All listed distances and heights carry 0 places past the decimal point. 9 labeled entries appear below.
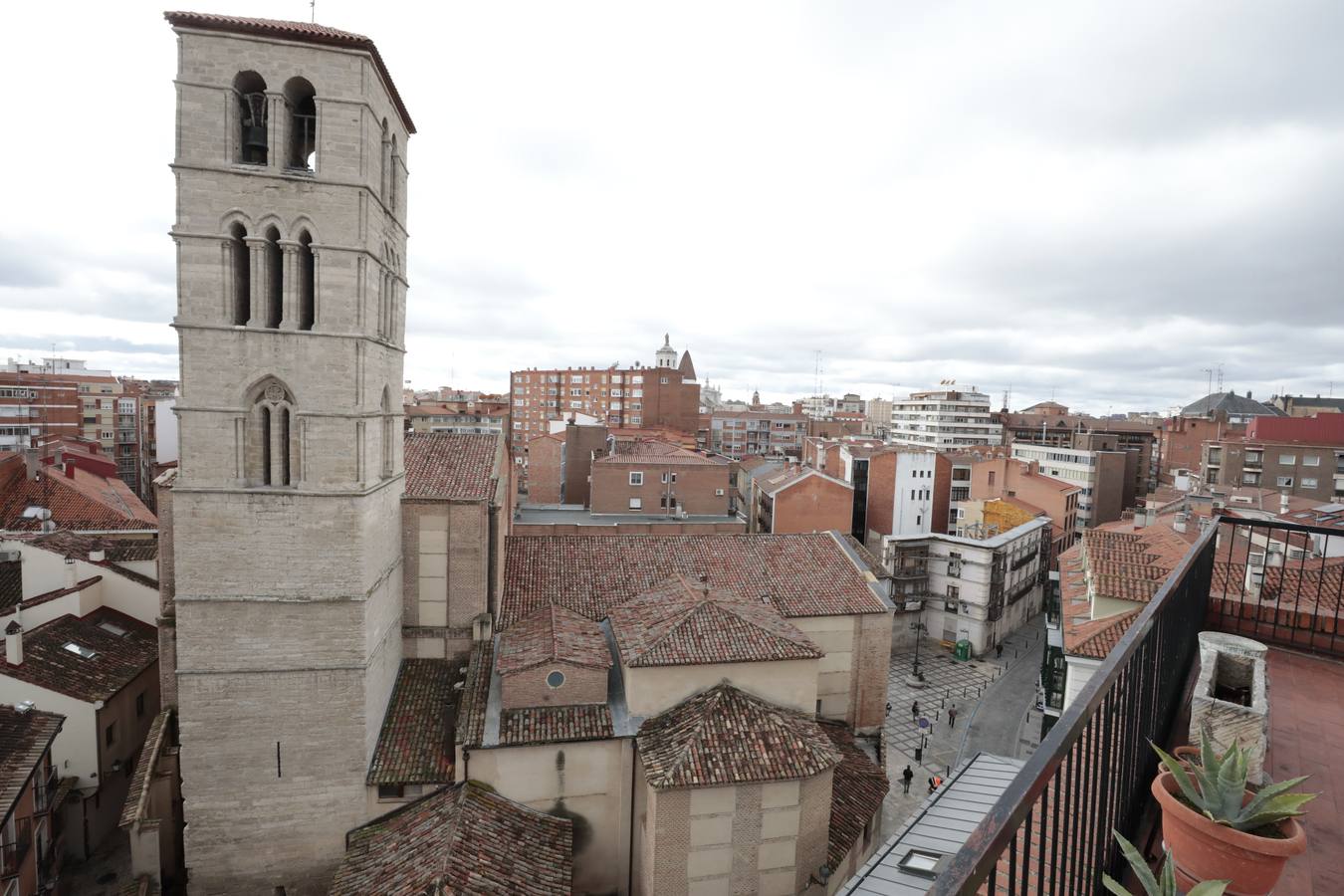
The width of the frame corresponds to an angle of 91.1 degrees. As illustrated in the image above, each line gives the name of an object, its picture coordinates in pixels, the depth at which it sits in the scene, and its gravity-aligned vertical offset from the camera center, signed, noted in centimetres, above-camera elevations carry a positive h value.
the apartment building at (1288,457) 4941 -198
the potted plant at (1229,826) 322 -199
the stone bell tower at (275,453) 1372 -136
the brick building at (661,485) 3766 -457
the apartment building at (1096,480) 5803 -499
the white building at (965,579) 3647 -917
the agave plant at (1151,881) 250 -182
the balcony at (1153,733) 250 -209
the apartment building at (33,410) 5078 -249
